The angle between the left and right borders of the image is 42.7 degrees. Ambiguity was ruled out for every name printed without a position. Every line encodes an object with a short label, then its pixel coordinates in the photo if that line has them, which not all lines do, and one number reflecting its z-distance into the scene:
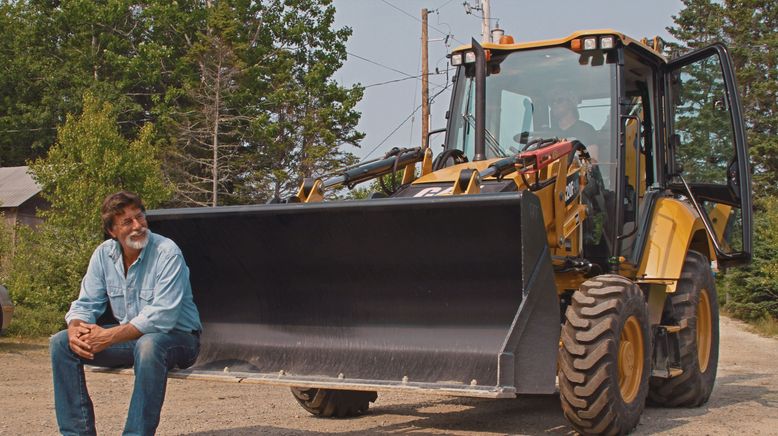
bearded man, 4.97
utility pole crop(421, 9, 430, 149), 27.34
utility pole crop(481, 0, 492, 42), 27.72
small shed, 33.09
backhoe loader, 5.64
